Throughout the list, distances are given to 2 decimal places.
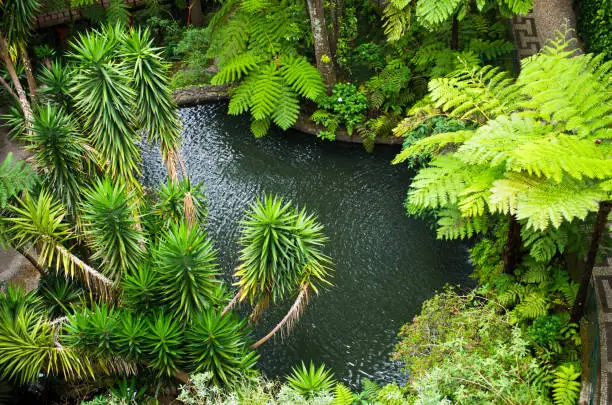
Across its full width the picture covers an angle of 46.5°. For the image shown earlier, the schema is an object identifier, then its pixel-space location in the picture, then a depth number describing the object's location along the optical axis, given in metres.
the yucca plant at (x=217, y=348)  7.97
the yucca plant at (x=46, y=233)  8.20
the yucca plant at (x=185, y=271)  7.63
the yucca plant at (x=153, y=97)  8.72
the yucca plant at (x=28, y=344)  7.93
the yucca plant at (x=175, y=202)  8.87
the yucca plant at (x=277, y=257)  7.86
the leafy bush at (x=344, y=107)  12.78
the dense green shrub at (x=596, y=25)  11.66
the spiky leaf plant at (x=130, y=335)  7.88
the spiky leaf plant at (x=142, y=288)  7.96
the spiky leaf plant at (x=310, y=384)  7.62
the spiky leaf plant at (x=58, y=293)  9.05
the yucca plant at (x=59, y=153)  8.29
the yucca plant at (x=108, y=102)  8.40
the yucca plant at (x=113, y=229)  7.79
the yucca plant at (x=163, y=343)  7.91
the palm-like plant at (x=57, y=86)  8.99
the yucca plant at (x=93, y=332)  7.84
